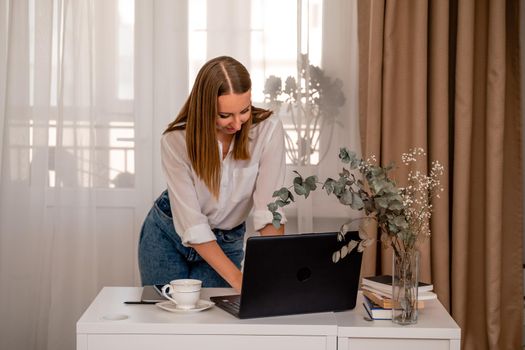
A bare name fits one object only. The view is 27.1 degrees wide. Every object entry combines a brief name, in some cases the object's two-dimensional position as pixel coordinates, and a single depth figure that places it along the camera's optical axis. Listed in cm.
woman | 314
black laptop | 269
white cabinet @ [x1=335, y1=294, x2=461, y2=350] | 270
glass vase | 275
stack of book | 279
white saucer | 281
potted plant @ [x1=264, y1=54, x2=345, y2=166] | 427
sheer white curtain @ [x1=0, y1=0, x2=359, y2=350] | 429
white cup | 282
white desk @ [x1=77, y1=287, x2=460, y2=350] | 269
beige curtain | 419
